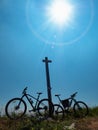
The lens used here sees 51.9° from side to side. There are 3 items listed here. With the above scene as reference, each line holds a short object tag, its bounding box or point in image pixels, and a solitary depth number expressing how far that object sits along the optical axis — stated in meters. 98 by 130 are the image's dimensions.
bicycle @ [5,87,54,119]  4.97
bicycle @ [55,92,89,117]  5.84
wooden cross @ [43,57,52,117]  5.81
